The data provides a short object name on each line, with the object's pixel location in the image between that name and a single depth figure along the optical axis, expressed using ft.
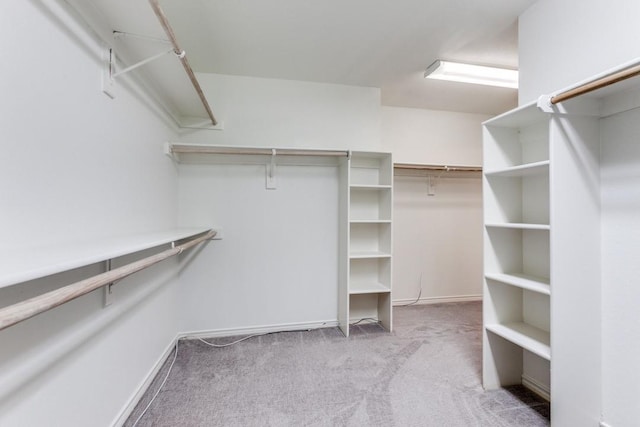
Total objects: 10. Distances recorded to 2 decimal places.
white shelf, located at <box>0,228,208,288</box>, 2.00
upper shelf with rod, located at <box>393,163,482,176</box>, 10.58
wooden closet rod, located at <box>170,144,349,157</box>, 7.92
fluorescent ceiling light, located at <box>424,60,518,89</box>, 8.56
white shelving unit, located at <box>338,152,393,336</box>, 9.37
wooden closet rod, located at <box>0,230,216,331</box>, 1.89
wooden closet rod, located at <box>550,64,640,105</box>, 3.75
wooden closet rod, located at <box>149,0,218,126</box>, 3.57
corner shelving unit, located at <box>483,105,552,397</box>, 6.03
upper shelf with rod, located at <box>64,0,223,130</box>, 4.19
